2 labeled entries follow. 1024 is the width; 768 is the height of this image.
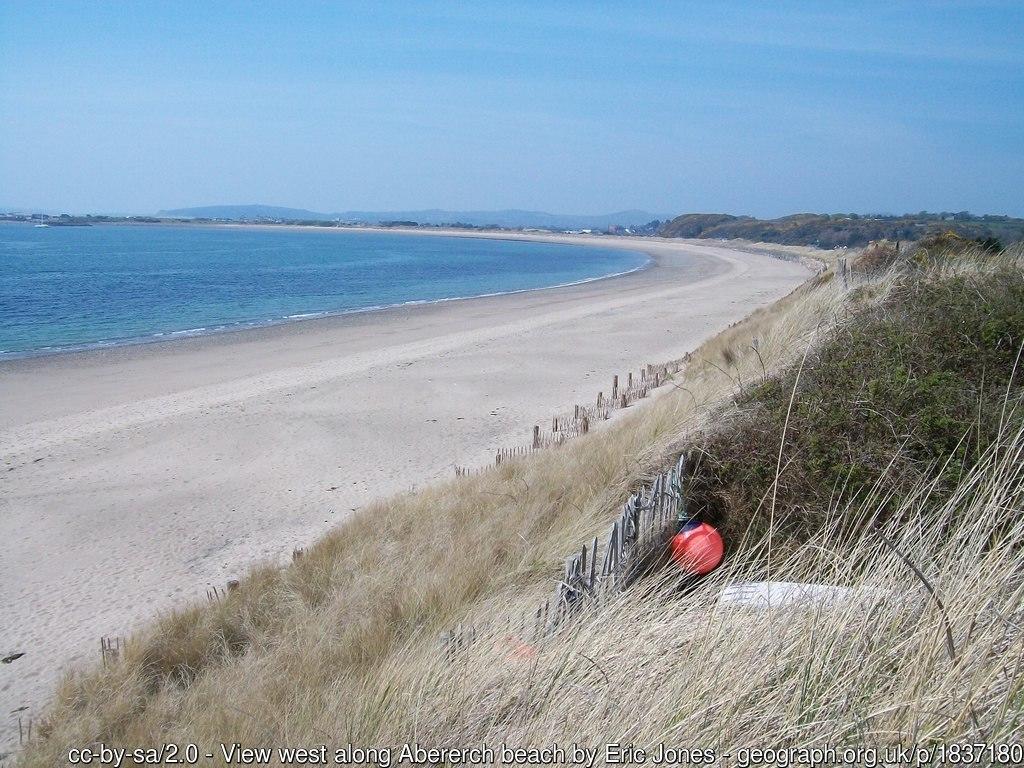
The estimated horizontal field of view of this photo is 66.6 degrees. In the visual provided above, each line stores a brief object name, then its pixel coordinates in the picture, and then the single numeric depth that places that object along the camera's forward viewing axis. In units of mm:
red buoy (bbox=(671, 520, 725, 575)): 4672
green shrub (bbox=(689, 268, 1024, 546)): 4801
